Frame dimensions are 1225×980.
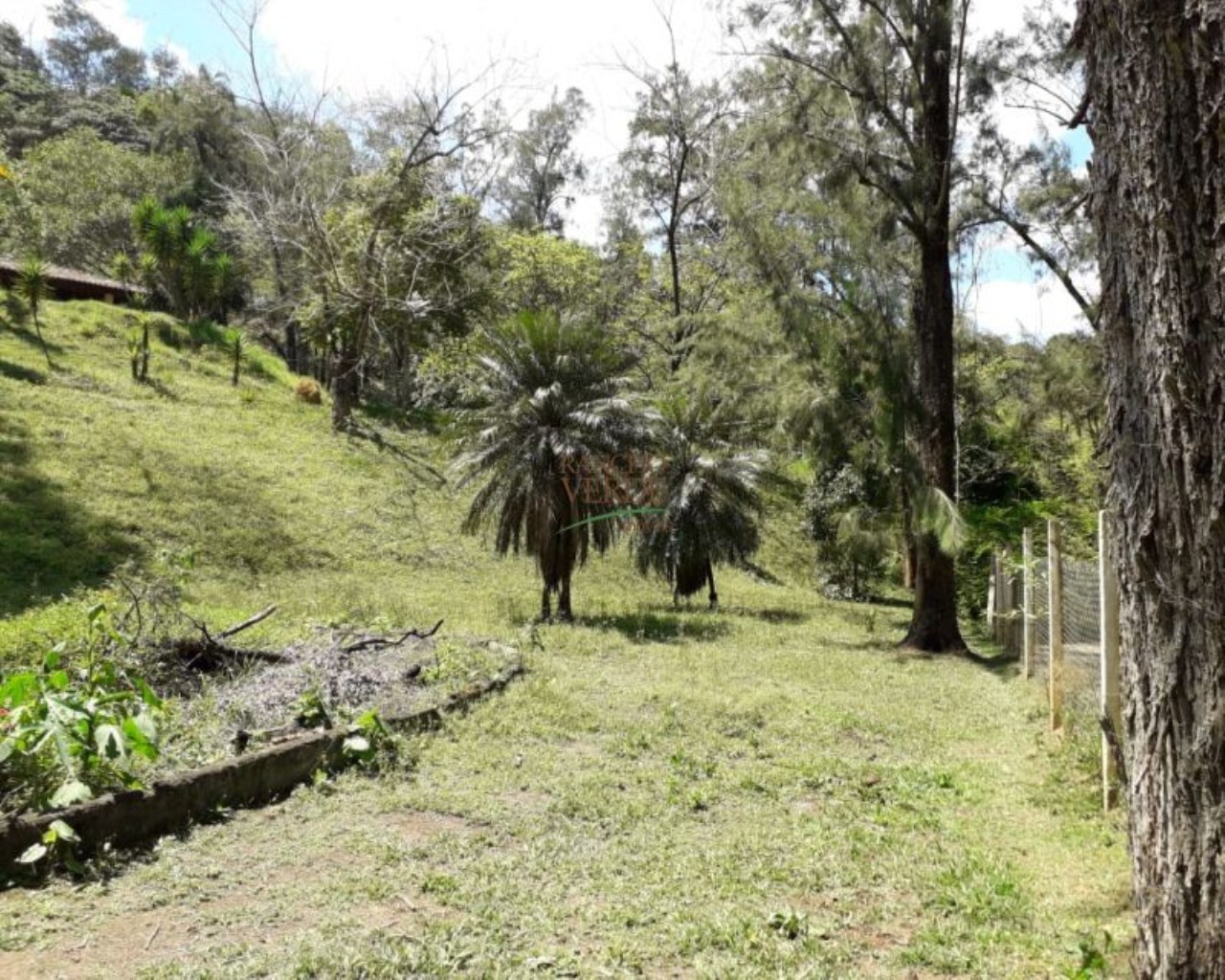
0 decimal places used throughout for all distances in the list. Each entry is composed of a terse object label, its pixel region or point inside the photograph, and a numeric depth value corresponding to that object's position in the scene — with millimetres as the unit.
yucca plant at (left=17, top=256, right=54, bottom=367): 19297
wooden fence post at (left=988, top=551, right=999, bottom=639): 14930
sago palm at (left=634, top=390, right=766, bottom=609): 15297
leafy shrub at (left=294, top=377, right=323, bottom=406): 23875
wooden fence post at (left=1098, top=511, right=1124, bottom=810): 5031
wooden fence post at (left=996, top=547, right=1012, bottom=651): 13219
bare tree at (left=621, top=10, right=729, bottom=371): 26766
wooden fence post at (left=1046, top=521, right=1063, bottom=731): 6996
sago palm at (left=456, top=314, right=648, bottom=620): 12539
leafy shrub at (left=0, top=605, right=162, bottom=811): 4031
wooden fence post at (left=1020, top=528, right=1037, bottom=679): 9609
